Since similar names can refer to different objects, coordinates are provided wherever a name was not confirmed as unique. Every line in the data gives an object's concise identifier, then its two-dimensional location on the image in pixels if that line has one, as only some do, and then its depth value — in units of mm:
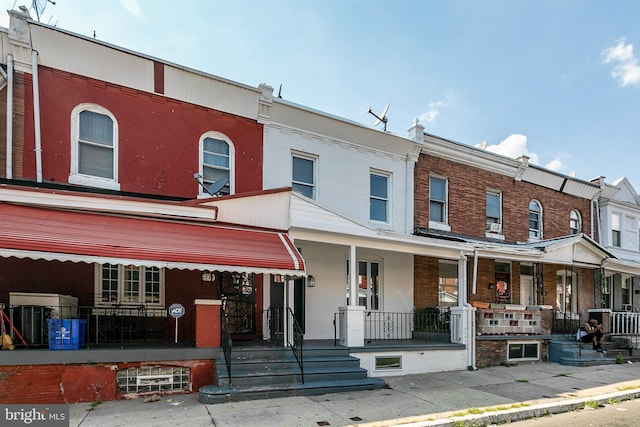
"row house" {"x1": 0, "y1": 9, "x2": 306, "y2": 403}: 7074
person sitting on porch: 13016
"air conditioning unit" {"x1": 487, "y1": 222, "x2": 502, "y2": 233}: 15120
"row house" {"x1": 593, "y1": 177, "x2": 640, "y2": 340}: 18562
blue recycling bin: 7286
